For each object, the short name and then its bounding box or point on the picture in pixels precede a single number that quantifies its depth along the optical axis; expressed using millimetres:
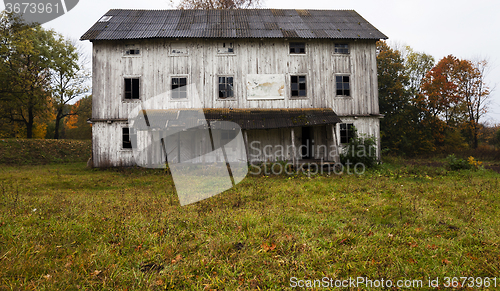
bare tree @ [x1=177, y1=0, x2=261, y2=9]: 24969
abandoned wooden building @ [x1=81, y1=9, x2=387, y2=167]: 15594
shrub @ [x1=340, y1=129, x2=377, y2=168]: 14000
